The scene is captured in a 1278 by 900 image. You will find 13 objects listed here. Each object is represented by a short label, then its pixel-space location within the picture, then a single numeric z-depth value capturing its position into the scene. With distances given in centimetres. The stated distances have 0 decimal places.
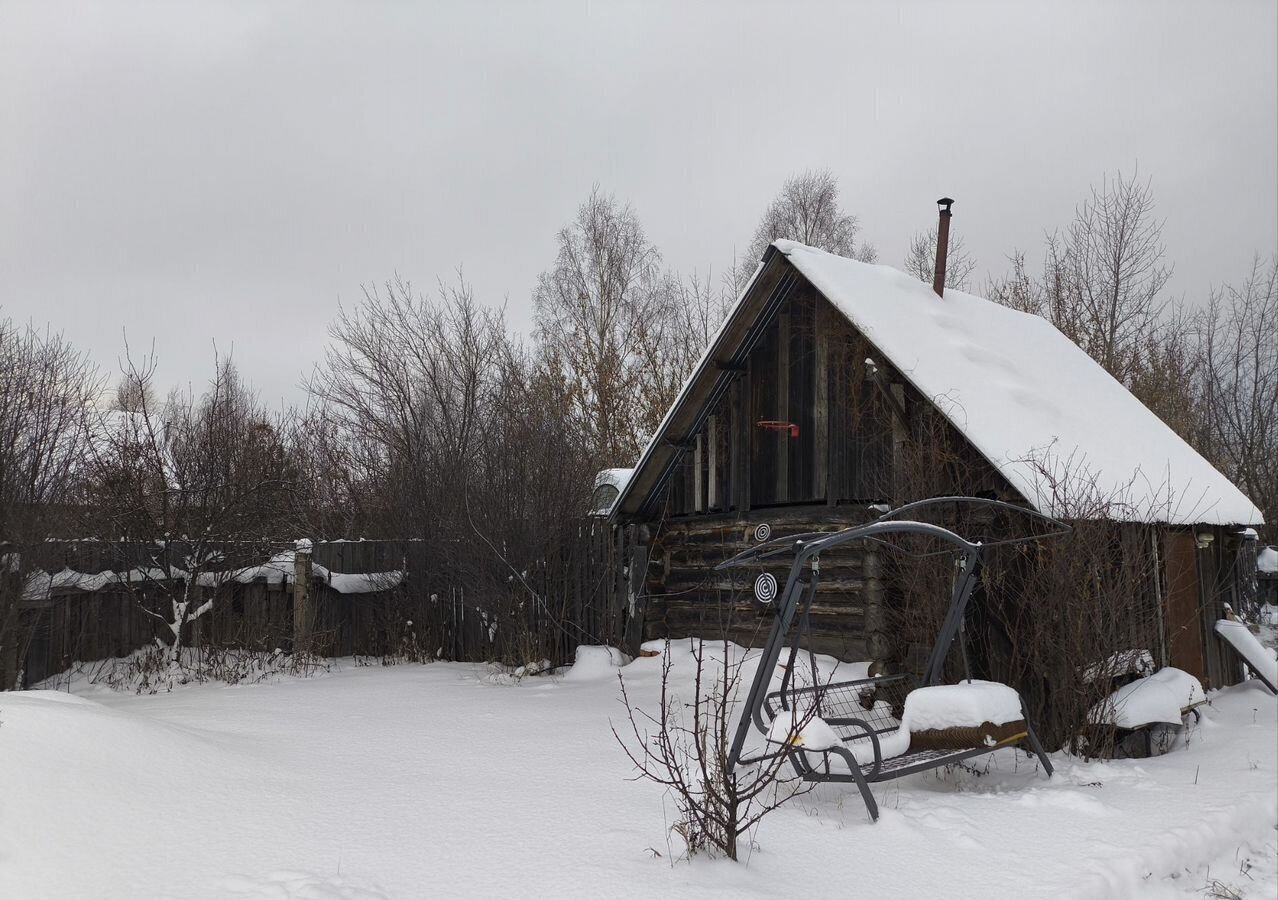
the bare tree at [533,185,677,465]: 2655
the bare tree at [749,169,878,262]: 3119
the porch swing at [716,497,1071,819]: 572
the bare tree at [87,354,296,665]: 1122
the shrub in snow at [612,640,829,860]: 475
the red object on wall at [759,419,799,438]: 1087
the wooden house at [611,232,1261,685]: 895
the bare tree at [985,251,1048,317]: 2436
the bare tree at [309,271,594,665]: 1224
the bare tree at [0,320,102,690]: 952
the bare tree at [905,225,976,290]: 2642
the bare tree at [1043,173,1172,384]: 2353
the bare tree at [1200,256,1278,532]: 2094
